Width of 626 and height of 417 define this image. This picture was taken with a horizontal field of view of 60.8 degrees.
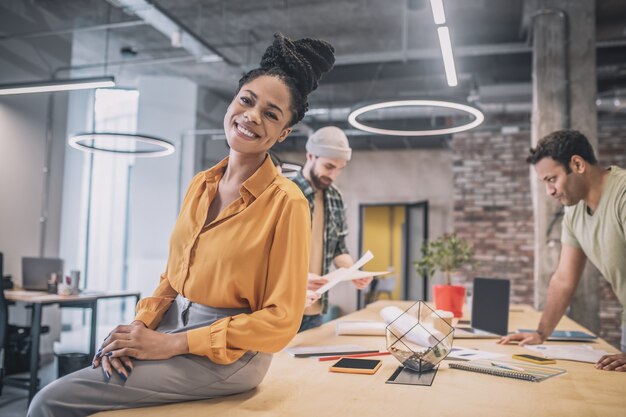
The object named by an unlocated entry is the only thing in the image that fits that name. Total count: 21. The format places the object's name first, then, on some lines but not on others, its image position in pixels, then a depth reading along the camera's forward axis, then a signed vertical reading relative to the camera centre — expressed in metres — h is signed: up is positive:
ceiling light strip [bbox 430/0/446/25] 2.65 +1.21
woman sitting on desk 1.16 -0.10
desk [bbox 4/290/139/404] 4.31 -0.65
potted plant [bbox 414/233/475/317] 3.06 -0.10
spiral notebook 1.56 -0.37
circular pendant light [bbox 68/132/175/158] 5.73 +1.10
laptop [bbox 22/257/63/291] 5.44 -0.41
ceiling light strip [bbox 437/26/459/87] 3.05 +1.20
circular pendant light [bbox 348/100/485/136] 3.43 +0.91
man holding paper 2.98 +0.29
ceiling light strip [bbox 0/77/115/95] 4.76 +1.34
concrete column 4.43 +1.34
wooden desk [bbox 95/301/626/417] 1.18 -0.38
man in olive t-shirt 2.32 +0.22
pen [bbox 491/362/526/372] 1.65 -0.37
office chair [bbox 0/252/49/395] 4.32 -0.95
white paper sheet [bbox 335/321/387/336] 2.30 -0.37
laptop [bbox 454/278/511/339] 2.48 -0.29
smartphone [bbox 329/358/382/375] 1.57 -0.37
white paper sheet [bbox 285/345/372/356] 1.83 -0.38
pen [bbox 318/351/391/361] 1.76 -0.39
